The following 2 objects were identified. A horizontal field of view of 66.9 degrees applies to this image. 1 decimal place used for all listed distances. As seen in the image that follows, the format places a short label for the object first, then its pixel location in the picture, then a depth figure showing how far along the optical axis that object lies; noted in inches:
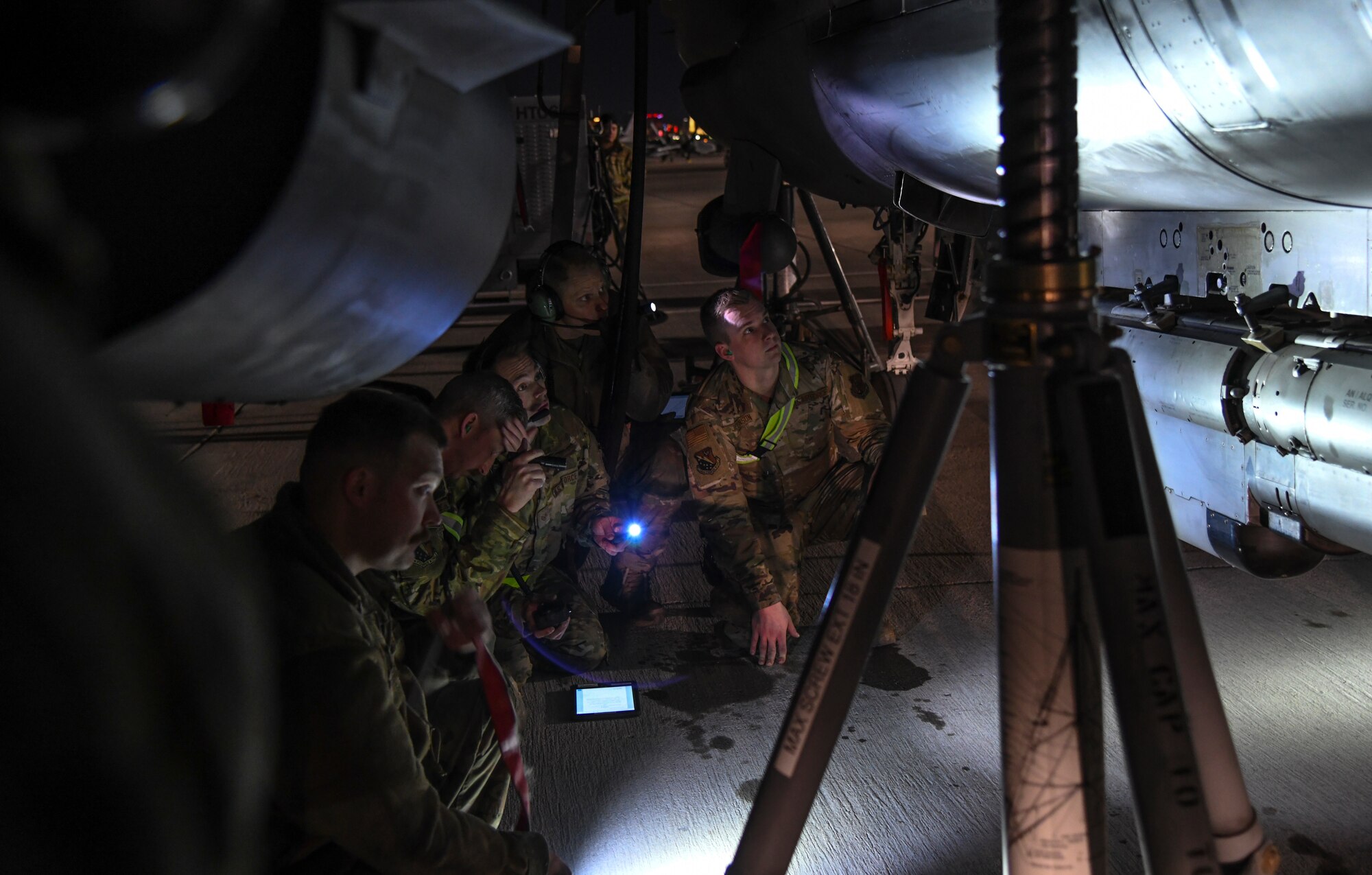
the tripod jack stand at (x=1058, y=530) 33.3
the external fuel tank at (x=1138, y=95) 59.7
